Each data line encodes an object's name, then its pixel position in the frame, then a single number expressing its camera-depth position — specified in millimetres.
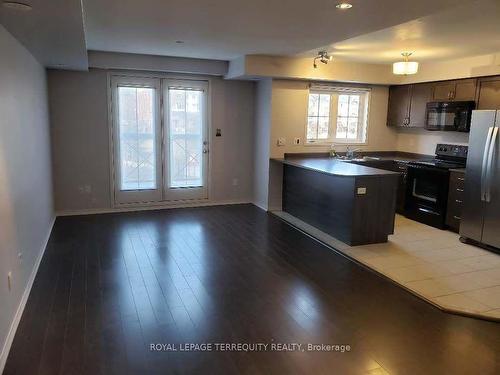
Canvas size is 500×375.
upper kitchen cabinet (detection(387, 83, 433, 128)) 6301
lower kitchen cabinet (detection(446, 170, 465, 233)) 5184
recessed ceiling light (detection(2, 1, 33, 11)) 2172
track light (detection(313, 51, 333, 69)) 5320
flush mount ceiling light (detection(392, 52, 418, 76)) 4918
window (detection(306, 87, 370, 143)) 6617
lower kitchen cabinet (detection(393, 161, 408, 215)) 6168
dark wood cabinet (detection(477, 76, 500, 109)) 5074
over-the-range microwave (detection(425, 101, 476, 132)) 5434
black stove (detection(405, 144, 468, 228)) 5457
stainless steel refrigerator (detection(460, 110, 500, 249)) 4465
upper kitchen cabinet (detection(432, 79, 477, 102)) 5441
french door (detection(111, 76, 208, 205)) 6129
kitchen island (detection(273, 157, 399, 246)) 4648
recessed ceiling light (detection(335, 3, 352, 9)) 2917
